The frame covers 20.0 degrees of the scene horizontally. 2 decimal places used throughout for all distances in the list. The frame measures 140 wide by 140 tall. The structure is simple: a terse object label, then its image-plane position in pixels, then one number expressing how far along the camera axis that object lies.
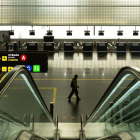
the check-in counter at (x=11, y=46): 32.15
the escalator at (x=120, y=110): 5.69
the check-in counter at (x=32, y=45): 33.62
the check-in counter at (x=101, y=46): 32.66
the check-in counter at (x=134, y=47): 32.72
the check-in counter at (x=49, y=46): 33.19
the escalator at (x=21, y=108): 4.88
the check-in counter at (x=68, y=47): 33.06
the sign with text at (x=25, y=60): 13.74
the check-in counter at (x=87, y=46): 32.67
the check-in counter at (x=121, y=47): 32.81
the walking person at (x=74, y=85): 16.00
